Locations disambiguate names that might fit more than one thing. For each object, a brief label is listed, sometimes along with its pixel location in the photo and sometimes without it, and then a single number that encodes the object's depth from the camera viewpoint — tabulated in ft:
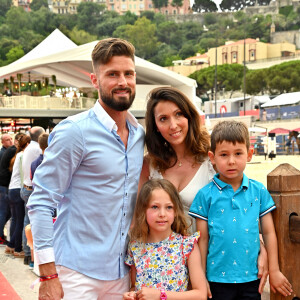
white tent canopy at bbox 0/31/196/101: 93.91
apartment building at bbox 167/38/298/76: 321.11
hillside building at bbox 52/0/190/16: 506.07
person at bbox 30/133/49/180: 17.58
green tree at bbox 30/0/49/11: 473.67
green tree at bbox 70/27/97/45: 341.41
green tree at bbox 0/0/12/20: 431.43
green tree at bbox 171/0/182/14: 542.98
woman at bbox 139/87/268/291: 7.81
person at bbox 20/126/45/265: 19.49
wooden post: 7.13
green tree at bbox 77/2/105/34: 419.74
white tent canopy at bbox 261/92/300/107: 155.25
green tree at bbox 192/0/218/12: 528.22
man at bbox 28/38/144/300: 6.74
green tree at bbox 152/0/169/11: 538.47
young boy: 6.88
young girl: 7.00
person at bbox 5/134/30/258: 21.18
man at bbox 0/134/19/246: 23.07
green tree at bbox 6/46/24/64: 280.31
